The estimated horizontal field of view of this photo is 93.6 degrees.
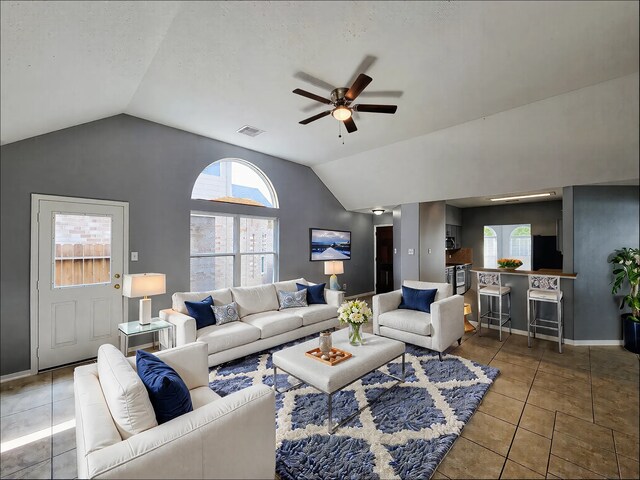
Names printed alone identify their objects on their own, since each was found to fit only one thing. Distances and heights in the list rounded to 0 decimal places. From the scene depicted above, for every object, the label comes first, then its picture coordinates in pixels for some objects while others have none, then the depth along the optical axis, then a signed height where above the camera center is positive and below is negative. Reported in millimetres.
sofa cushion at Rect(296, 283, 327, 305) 4410 -784
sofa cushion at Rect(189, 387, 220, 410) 1858 -1006
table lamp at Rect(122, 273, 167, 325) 3055 -483
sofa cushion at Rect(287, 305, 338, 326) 3936 -971
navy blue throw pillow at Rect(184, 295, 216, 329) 3324 -802
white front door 3092 -383
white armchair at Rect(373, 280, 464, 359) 3324 -934
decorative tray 2439 -970
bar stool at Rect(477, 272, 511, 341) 4105 -726
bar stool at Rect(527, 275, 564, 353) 3625 -690
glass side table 2982 -893
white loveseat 1192 -840
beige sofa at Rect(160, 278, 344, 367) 3090 -963
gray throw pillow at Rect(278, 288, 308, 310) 4180 -819
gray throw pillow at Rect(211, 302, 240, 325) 3480 -851
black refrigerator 5848 -242
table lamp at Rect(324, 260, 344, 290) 5445 -478
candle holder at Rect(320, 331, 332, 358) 2570 -891
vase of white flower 2781 -702
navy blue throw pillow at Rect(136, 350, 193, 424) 1443 -747
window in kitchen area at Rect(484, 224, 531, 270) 6480 -67
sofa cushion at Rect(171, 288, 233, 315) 3432 -678
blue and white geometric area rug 1839 -1342
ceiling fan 2665 +1215
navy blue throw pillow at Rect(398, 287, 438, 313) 3799 -746
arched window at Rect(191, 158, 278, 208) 4414 +891
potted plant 2680 -765
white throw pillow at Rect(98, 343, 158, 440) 1347 -748
